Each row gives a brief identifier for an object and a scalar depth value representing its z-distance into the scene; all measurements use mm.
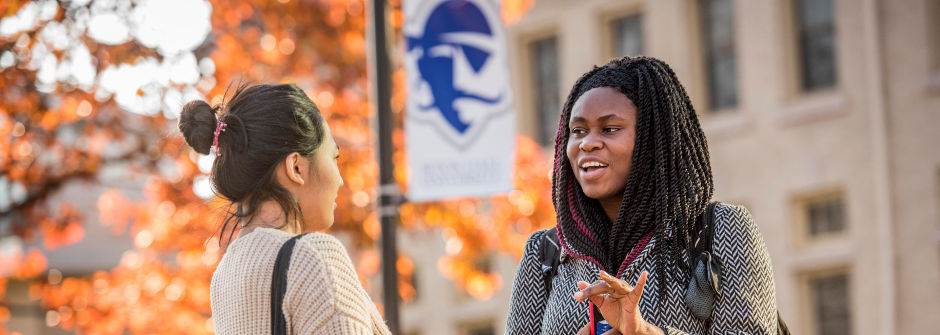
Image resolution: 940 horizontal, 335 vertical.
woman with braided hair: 3346
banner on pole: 7234
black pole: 6570
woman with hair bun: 3160
